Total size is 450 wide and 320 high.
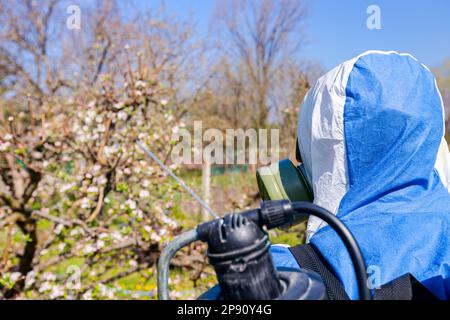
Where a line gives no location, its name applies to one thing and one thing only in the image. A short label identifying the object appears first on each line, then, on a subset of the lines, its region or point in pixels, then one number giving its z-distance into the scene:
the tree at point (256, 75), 10.55
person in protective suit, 0.89
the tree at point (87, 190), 2.75
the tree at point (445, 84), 9.25
